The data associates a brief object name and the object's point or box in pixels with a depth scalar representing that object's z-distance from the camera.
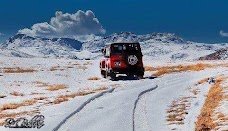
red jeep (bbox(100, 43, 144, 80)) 40.09
